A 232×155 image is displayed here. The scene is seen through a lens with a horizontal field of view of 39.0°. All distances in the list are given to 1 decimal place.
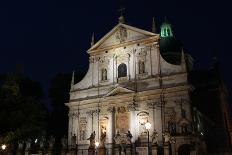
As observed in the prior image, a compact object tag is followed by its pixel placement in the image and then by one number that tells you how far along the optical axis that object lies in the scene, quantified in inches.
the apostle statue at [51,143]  1115.0
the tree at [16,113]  1090.7
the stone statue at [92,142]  1004.1
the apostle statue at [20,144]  1264.3
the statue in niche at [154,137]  1013.8
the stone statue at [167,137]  979.6
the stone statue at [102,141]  978.1
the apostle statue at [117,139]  1241.4
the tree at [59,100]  1786.4
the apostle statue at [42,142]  1202.0
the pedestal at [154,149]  936.9
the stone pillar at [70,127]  1371.8
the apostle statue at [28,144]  1215.0
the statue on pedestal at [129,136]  1115.2
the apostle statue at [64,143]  1071.3
